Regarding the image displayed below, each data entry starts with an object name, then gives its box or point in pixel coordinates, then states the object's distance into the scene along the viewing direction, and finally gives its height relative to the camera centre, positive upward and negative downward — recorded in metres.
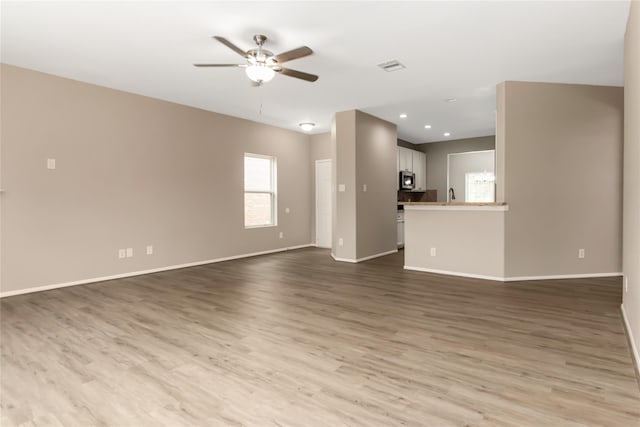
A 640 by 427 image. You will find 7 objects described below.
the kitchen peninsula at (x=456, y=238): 4.87 -0.55
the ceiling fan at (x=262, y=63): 3.35 +1.33
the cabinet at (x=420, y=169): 9.23 +0.84
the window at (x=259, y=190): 7.28 +0.24
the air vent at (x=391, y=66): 4.14 +1.60
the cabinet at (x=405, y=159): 8.55 +1.02
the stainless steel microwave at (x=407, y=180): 8.55 +0.50
